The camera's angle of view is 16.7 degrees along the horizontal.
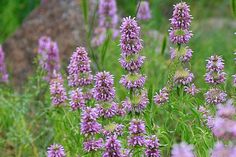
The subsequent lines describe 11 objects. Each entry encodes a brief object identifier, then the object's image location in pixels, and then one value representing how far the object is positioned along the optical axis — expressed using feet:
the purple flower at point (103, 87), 10.76
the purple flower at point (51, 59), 17.91
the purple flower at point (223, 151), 7.33
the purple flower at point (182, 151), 7.22
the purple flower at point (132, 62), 11.05
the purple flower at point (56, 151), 10.69
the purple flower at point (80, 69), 11.71
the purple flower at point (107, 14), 20.30
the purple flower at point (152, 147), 9.92
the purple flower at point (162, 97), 11.70
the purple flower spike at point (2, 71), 17.77
